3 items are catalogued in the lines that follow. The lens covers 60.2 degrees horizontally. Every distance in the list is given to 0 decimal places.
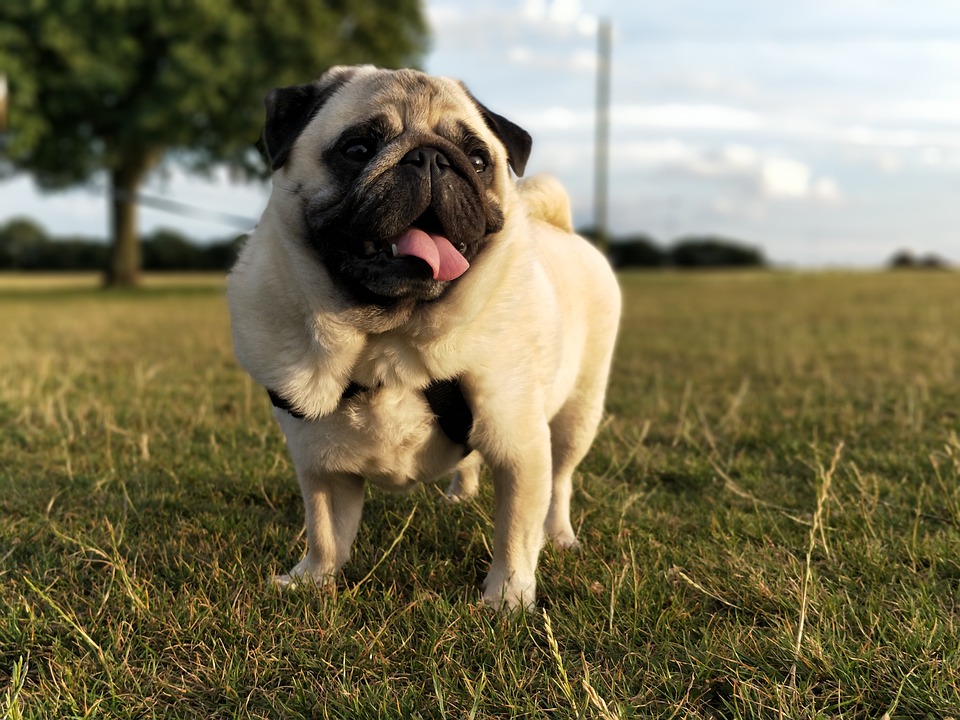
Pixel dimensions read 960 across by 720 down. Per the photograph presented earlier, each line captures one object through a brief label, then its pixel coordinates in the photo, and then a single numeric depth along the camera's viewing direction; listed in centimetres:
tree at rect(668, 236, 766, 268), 5172
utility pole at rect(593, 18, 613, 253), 3281
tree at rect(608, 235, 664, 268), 5031
